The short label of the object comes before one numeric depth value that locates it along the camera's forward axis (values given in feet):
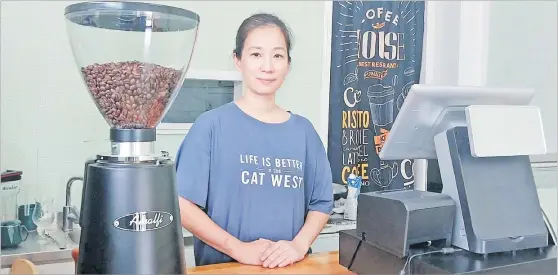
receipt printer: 3.60
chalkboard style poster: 10.00
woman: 4.66
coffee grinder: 2.98
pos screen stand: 3.67
